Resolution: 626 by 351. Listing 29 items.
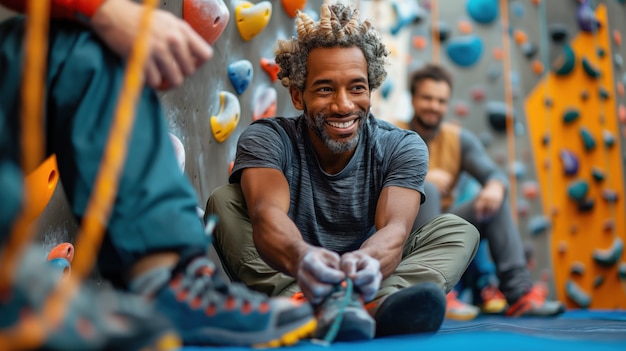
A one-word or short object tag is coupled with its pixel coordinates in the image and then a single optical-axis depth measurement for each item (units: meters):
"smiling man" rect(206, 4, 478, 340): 1.45
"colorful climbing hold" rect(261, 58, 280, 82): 2.25
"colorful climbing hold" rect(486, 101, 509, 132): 3.87
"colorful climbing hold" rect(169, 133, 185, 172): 1.72
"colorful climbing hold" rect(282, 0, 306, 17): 2.35
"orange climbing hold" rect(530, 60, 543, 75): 3.91
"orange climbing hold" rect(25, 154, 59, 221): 1.31
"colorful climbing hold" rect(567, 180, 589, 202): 3.79
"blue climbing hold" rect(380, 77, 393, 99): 3.62
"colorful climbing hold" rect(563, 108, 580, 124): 3.82
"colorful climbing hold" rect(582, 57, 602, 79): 3.89
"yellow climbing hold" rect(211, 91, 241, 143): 2.02
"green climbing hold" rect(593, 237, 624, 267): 3.79
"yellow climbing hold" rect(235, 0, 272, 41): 2.07
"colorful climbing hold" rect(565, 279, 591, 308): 3.71
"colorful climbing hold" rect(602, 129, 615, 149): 3.89
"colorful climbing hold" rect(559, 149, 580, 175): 3.80
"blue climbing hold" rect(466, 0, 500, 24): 3.89
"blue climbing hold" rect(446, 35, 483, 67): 3.92
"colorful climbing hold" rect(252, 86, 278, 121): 2.23
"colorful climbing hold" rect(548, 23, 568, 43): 3.93
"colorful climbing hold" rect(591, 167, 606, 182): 3.85
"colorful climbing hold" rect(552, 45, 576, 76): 3.89
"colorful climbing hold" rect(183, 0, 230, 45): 1.76
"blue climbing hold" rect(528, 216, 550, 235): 3.79
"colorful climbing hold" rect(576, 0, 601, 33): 3.96
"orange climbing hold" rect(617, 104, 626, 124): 4.03
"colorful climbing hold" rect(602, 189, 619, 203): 3.87
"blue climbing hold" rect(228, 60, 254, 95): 2.07
